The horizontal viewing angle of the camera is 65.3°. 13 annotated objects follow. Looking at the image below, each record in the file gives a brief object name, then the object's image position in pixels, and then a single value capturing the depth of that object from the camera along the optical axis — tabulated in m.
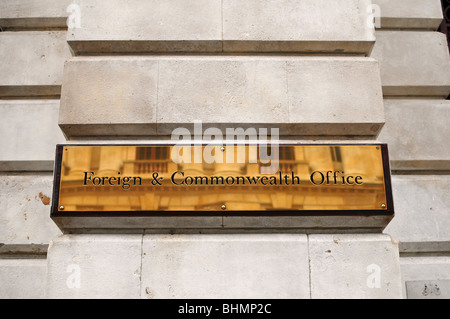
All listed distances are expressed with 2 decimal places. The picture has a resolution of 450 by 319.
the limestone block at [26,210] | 4.51
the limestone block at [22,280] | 4.32
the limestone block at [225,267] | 3.74
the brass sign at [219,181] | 3.88
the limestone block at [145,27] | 4.42
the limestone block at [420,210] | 4.57
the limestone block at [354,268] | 3.74
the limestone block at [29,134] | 4.70
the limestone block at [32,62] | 5.00
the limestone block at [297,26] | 4.44
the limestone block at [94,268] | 3.75
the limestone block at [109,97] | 4.16
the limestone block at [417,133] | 4.81
